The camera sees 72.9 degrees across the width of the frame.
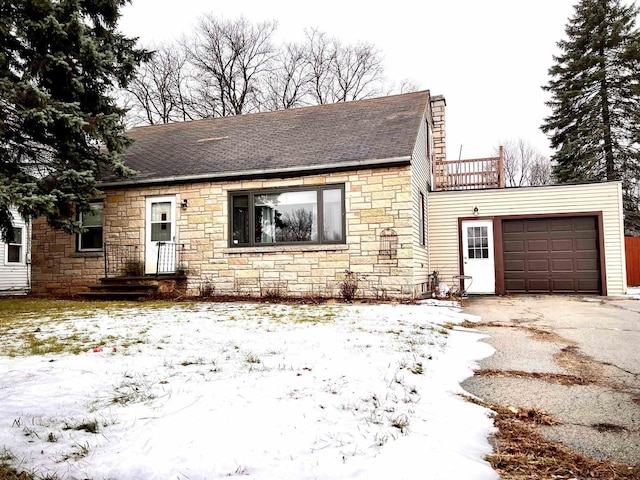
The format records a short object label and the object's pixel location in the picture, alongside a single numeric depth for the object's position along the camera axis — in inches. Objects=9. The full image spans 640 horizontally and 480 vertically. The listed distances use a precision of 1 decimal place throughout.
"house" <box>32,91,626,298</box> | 361.1
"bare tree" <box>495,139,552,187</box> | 1240.8
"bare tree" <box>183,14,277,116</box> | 946.7
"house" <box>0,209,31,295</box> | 608.7
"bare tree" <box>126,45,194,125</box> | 933.2
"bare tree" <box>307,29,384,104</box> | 993.5
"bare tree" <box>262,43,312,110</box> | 973.1
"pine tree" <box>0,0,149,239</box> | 309.6
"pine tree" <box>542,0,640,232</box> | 788.0
